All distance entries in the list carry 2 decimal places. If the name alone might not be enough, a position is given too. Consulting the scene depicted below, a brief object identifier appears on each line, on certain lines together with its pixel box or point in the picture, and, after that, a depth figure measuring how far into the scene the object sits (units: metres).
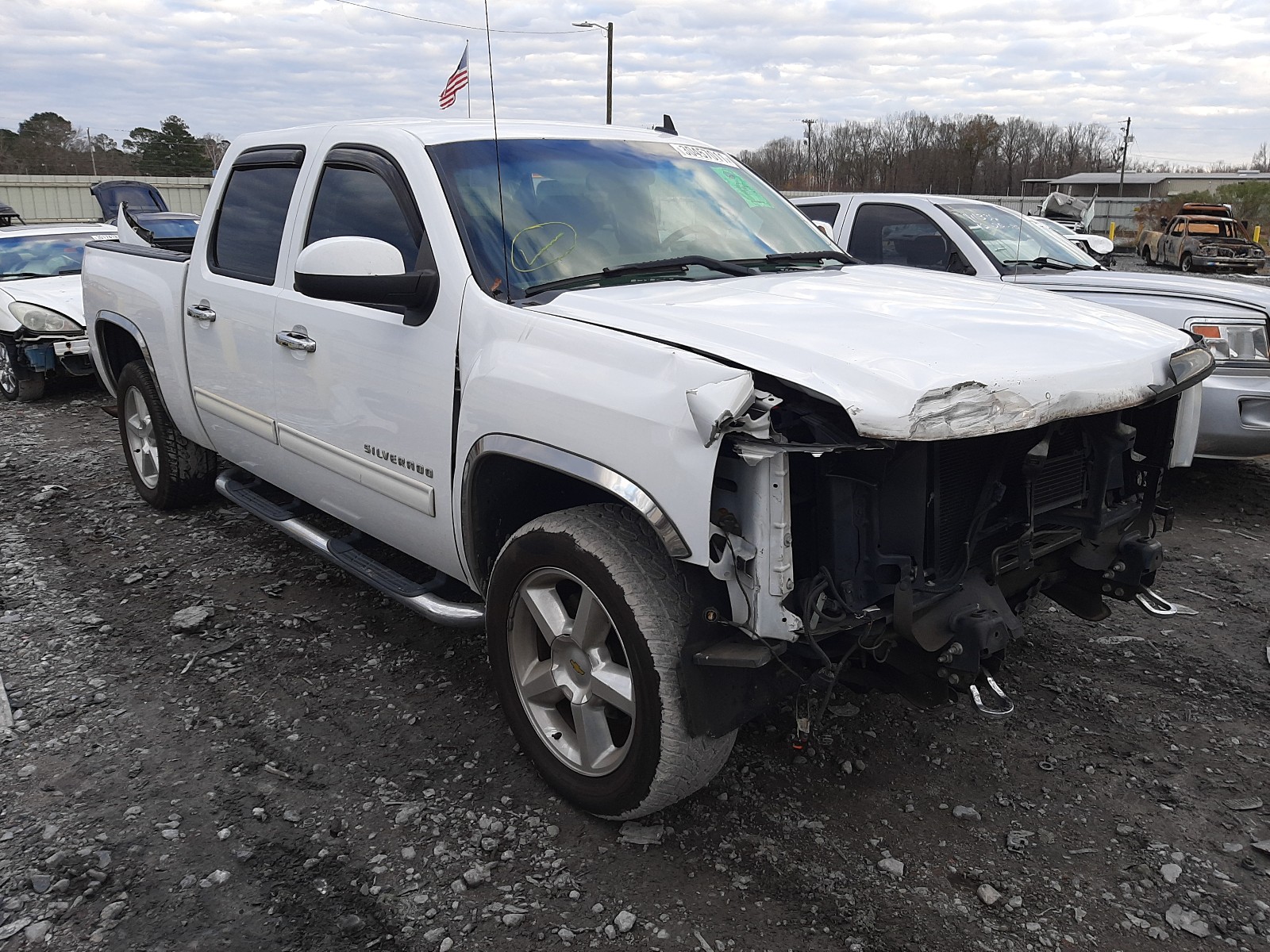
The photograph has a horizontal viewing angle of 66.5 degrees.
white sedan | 9.17
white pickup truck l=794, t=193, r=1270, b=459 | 5.48
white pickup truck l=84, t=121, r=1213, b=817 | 2.28
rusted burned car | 26.59
